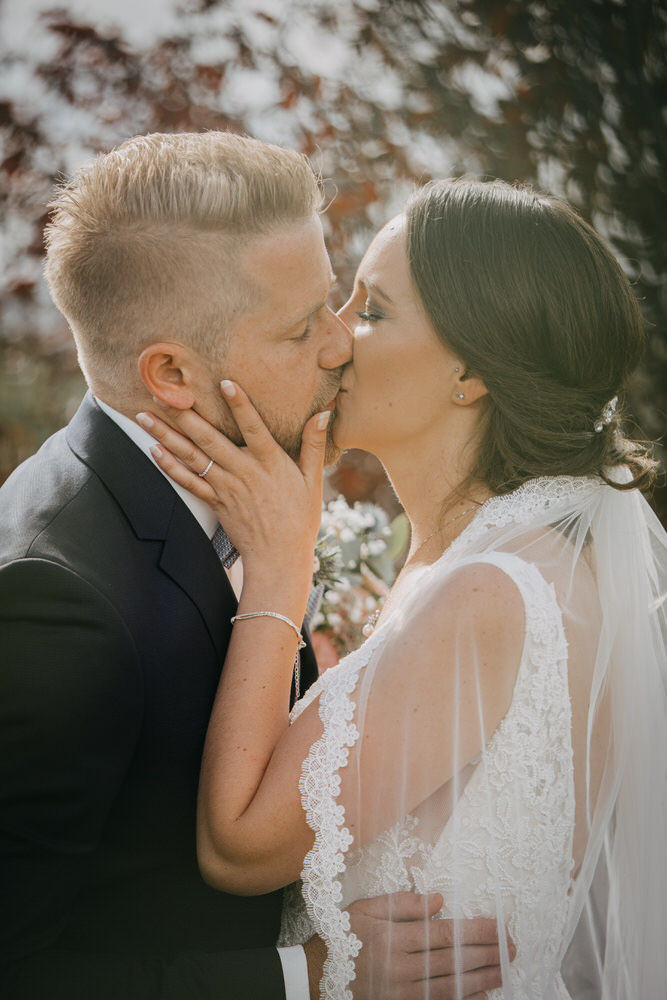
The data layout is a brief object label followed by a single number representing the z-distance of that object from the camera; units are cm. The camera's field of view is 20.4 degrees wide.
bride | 144
